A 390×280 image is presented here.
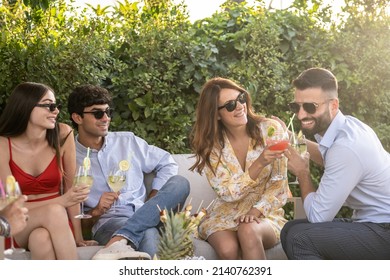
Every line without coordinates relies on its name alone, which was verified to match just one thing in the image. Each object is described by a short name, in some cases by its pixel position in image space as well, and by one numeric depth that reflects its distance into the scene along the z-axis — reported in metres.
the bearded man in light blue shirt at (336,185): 4.74
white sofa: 5.86
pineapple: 4.81
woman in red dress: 5.38
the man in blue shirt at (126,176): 5.34
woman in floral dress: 5.30
